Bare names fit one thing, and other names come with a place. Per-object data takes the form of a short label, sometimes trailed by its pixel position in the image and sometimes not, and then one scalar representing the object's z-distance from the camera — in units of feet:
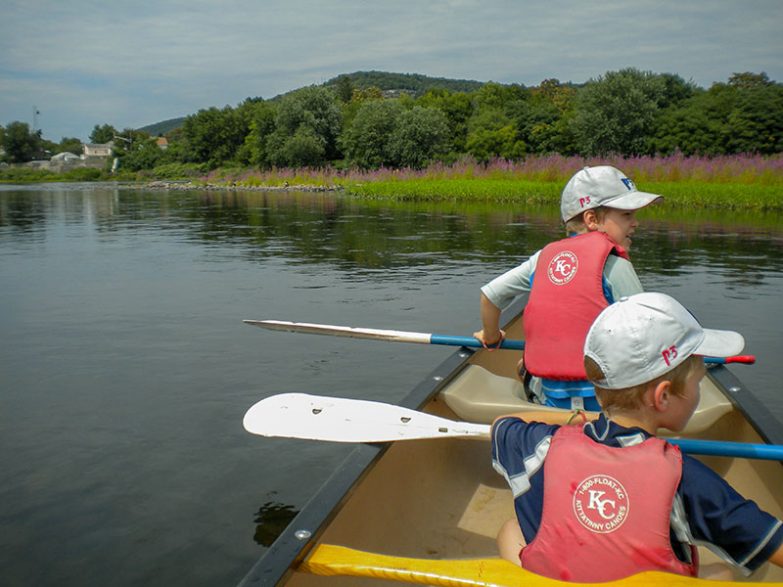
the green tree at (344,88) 264.31
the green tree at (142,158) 253.24
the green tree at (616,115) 112.06
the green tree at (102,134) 453.99
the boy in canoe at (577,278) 8.87
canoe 5.42
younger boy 4.94
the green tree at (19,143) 336.90
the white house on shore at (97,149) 427.33
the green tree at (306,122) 141.18
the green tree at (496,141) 131.34
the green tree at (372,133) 127.24
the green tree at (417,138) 123.44
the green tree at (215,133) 195.83
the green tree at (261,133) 156.76
